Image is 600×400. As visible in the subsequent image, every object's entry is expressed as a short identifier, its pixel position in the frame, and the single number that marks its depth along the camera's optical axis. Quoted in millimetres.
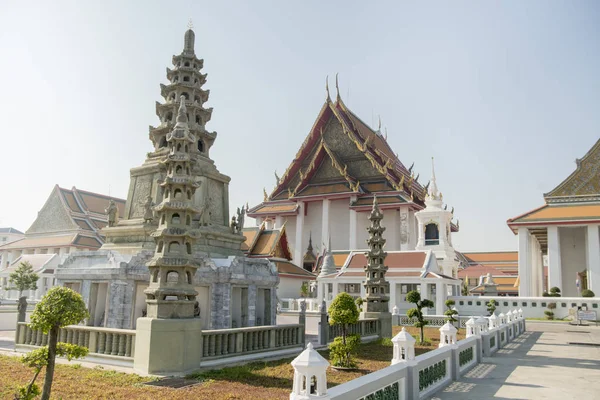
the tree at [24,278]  30784
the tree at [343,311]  12406
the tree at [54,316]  6098
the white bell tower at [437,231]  37219
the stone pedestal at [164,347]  8938
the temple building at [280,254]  32000
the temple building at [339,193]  42594
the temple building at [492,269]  48312
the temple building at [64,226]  46031
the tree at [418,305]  15652
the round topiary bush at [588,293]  27469
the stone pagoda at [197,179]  16688
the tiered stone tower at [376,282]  18000
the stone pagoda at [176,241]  9609
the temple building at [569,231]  31672
